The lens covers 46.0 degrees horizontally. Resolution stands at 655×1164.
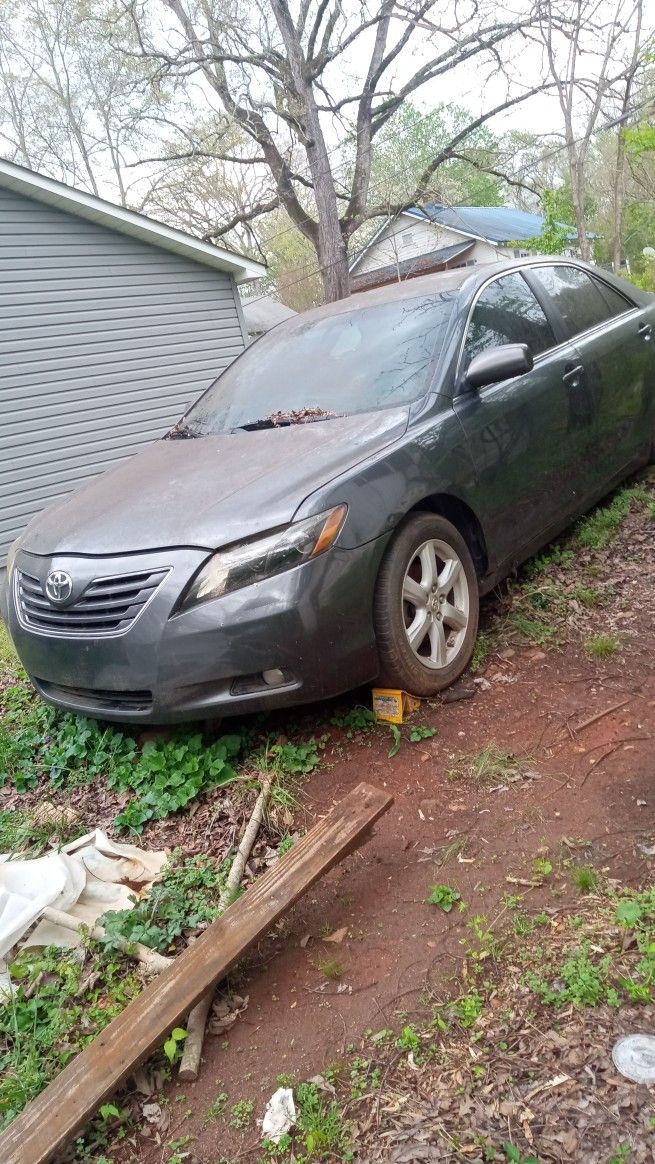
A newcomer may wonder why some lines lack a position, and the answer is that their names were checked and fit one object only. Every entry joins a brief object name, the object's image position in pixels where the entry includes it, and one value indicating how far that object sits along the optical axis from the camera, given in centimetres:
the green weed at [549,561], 414
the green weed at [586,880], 209
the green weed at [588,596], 380
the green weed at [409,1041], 176
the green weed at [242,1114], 172
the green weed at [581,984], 175
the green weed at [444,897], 218
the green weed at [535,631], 352
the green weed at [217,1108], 176
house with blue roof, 2759
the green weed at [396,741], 291
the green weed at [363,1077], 170
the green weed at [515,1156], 145
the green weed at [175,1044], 187
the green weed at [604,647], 333
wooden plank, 171
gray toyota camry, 262
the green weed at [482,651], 339
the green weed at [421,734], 296
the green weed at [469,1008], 179
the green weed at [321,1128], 160
